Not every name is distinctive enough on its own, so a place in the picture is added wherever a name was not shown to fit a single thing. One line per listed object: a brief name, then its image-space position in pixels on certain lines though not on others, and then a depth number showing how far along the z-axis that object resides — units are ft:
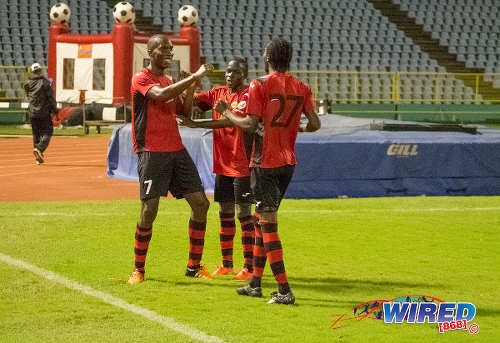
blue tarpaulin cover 81.92
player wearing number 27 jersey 38.11
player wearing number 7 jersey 43.24
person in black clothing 110.83
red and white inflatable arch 172.96
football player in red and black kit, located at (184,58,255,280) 45.55
